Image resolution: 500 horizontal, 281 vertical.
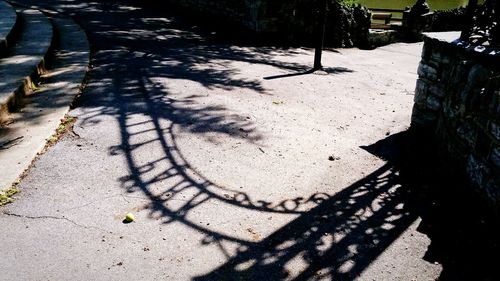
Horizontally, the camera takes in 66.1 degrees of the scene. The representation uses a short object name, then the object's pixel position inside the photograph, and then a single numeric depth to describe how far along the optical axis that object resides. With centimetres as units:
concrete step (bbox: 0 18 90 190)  422
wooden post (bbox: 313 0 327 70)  857
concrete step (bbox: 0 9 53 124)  537
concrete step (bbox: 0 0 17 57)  718
